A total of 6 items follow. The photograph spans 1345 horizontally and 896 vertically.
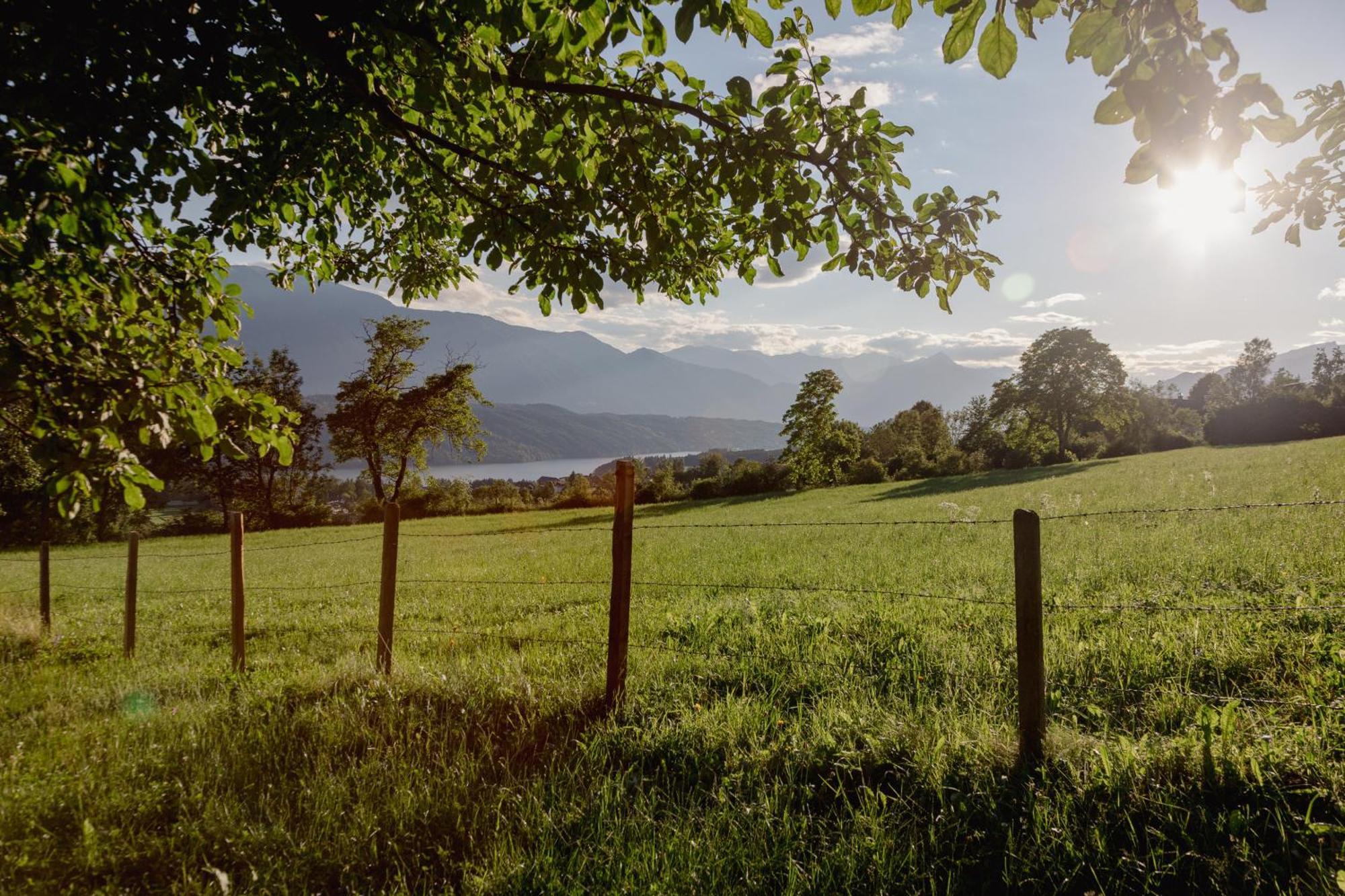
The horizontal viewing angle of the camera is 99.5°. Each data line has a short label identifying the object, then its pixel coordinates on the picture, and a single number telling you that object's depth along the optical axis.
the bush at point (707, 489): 55.03
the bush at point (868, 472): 53.34
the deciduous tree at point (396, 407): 39.75
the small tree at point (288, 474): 49.78
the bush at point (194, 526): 45.75
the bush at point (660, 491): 58.28
